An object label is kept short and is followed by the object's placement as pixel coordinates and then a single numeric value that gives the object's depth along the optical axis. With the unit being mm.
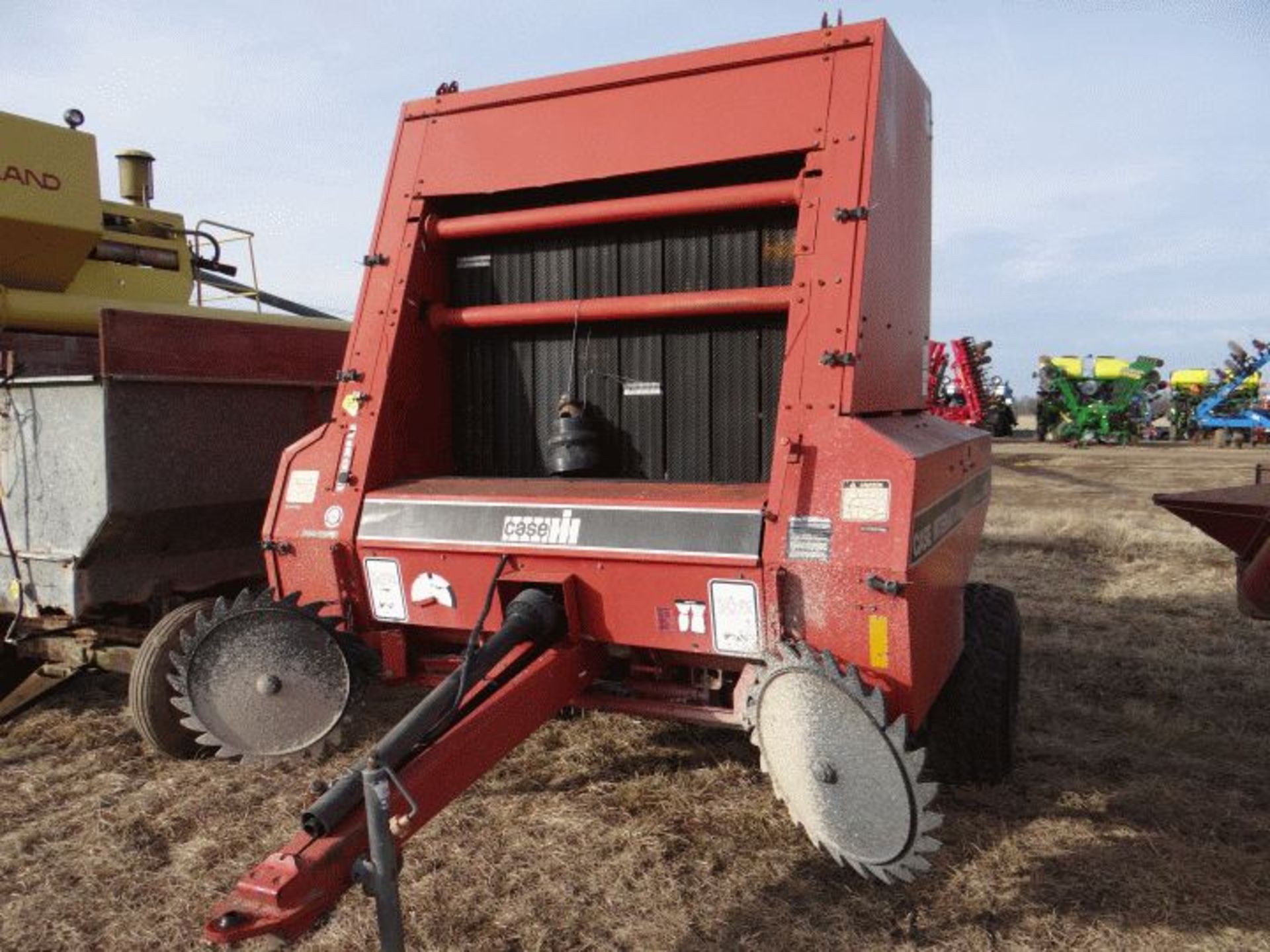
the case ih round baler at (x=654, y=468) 2449
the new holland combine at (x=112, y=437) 3836
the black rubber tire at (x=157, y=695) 3512
